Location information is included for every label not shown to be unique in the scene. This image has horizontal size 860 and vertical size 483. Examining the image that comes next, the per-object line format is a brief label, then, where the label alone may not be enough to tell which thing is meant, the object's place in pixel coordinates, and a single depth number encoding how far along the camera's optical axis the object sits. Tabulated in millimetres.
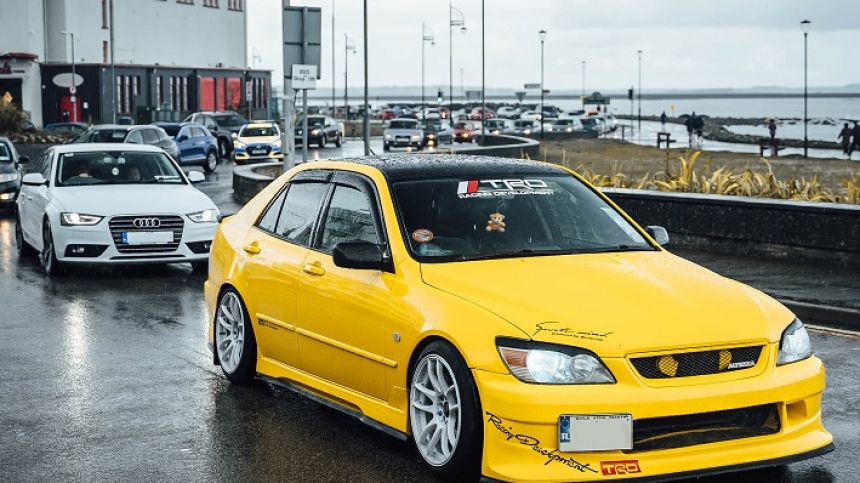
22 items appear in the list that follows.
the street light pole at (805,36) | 68438
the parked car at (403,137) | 60094
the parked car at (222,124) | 56375
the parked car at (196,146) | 43312
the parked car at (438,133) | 65562
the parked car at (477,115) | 114938
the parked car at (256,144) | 49250
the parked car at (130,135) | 34156
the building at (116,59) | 80500
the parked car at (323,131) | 63072
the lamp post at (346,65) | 112075
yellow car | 6070
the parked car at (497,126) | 97562
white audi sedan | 15422
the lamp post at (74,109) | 80088
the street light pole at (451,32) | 87875
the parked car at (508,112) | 145375
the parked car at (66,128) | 64875
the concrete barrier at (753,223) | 15586
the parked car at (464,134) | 73875
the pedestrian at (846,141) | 57625
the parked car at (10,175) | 26750
